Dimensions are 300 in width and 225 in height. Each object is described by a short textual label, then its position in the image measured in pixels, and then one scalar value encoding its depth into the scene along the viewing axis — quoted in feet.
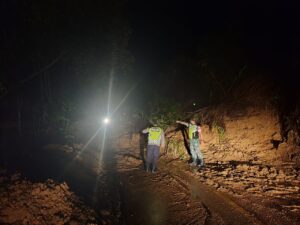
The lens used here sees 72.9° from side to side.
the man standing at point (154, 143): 22.82
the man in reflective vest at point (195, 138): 24.04
